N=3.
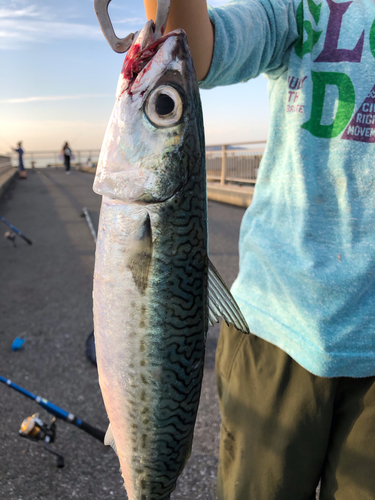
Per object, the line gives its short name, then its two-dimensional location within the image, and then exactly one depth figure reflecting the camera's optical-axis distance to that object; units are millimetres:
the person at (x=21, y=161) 24206
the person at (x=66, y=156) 34619
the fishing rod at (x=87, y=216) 9966
